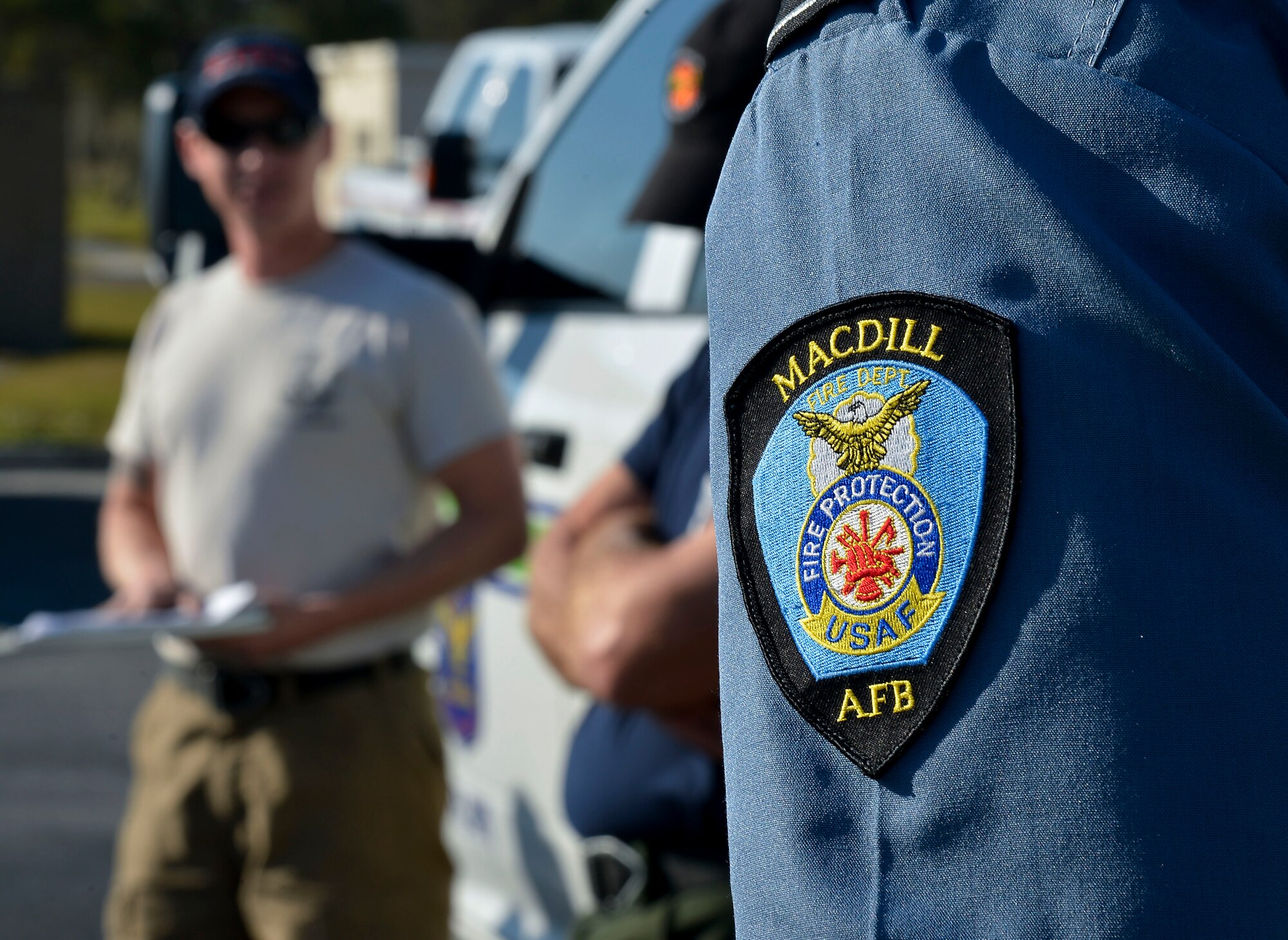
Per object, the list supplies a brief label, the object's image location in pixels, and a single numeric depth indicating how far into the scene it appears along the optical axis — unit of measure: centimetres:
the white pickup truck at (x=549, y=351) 292
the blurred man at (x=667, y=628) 191
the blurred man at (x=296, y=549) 259
